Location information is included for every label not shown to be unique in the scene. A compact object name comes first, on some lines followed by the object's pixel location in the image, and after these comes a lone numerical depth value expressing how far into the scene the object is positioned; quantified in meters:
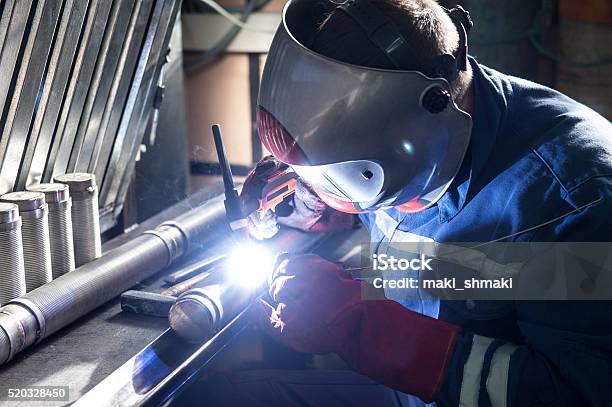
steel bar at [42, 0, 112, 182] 1.90
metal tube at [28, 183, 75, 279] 1.82
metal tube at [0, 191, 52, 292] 1.71
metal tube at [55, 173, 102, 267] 1.93
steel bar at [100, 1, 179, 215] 2.21
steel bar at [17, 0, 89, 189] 1.81
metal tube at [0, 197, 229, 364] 1.61
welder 1.27
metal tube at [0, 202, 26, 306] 1.62
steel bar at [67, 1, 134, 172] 2.00
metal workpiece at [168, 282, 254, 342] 1.70
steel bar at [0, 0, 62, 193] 1.71
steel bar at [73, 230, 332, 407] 1.48
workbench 1.52
